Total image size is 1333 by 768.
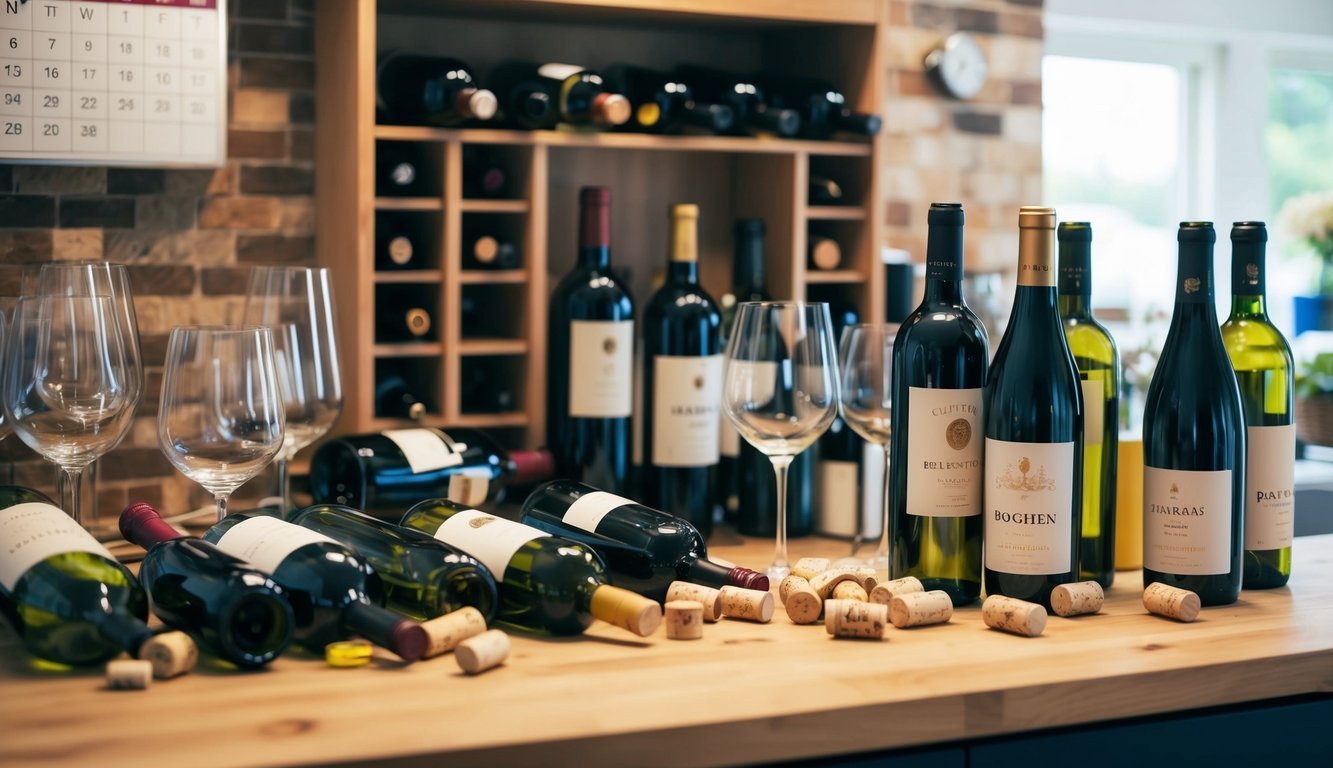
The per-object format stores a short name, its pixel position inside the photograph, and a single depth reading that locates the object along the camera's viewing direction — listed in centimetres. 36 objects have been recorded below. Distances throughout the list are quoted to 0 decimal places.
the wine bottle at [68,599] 93
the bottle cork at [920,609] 110
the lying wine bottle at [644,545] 116
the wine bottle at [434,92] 160
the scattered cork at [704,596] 112
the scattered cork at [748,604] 112
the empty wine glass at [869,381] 143
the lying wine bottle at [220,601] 93
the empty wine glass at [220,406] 108
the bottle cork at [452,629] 98
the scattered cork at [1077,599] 114
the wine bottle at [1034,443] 112
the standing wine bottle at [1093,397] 122
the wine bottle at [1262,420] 124
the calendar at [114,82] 161
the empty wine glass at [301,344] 150
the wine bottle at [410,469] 152
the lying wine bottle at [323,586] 96
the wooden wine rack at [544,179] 165
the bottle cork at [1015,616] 108
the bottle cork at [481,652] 95
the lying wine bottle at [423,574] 104
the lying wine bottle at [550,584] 102
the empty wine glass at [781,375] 129
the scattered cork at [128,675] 90
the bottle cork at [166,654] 92
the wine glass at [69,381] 116
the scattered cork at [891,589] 114
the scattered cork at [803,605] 112
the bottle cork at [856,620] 107
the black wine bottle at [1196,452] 116
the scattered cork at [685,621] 106
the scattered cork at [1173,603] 113
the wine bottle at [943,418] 115
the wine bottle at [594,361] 162
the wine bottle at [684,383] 162
